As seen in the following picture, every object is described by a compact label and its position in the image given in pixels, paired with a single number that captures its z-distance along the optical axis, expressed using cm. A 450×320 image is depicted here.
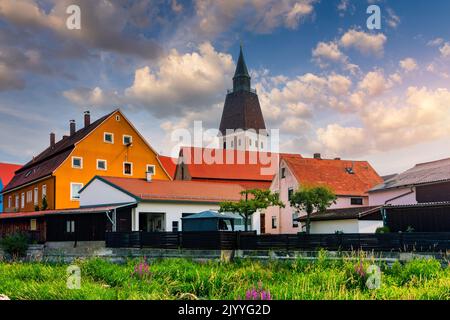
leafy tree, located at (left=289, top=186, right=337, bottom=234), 4084
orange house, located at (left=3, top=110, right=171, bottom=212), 4831
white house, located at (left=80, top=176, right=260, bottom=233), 3912
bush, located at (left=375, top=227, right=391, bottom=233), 3334
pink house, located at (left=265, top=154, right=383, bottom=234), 5084
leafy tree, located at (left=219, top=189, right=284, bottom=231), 3644
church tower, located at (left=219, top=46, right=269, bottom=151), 9456
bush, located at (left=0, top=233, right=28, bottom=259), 3481
